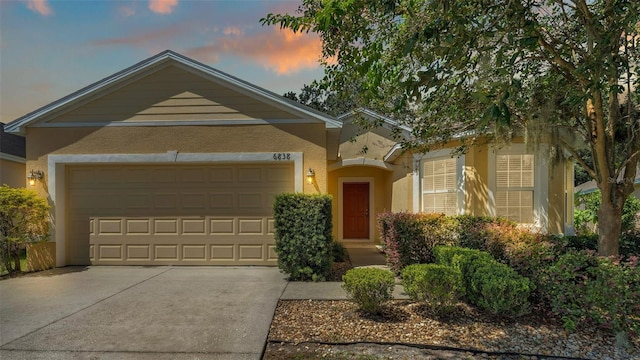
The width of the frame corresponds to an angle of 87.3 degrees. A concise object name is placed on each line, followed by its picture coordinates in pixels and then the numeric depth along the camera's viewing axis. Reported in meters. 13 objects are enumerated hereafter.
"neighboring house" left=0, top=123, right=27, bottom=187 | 11.65
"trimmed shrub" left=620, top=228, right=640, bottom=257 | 5.78
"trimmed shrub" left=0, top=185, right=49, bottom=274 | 6.85
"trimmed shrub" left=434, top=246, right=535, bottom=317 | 4.10
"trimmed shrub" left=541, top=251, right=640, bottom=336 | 3.75
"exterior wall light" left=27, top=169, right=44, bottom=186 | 7.47
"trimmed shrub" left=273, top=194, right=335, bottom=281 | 6.32
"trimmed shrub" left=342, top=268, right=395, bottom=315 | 4.42
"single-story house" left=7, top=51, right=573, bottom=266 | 7.54
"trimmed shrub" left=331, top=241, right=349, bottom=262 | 8.31
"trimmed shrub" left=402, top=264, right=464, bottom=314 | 4.32
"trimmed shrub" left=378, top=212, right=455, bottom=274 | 6.67
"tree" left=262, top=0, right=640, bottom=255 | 3.47
